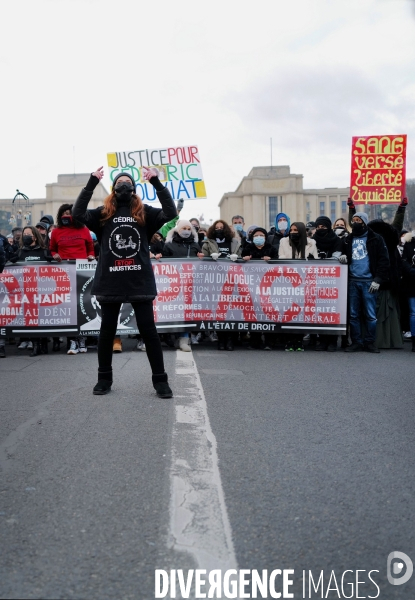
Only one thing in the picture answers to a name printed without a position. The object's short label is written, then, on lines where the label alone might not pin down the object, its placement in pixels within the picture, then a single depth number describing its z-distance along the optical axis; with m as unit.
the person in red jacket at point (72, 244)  10.02
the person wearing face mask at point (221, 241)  10.64
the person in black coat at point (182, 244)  10.59
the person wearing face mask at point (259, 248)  10.60
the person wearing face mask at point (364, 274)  10.18
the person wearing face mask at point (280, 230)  11.94
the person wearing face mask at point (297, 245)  10.73
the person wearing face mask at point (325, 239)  10.85
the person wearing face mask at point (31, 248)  10.27
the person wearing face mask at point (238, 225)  13.98
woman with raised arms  6.06
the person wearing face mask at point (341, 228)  12.55
